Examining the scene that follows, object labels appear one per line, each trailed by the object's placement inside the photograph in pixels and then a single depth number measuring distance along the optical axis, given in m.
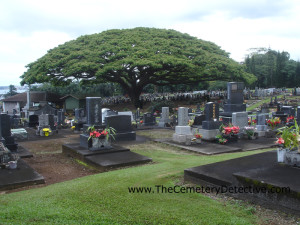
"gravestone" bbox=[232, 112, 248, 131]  13.05
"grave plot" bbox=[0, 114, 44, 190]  6.21
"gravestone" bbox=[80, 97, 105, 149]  10.34
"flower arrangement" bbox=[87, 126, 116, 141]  9.73
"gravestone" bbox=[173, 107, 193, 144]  11.91
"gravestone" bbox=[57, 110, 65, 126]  19.77
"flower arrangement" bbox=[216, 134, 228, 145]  11.62
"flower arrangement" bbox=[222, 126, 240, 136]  11.72
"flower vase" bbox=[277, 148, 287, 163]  5.54
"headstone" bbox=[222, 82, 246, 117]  16.02
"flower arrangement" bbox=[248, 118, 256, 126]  15.32
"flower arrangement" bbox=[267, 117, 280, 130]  14.52
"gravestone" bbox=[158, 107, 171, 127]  18.89
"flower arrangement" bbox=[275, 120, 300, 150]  5.32
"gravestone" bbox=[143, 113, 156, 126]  19.77
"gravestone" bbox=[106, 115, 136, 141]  13.25
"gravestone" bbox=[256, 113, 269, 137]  13.45
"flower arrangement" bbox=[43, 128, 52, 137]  15.35
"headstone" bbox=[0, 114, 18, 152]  10.04
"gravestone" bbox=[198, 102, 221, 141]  12.28
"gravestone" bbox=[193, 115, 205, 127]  14.93
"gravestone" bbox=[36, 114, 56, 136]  15.70
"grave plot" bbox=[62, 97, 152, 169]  8.41
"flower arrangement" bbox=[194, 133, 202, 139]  11.81
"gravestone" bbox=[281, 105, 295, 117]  17.80
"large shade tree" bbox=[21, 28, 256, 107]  28.11
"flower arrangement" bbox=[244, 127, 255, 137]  12.76
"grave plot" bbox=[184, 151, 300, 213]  4.17
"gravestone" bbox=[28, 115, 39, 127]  20.00
